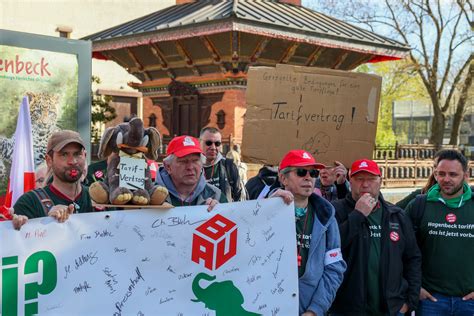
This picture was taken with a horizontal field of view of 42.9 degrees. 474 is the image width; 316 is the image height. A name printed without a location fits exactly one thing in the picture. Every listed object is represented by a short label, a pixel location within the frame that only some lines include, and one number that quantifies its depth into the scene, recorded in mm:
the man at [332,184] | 6109
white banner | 3510
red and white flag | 5012
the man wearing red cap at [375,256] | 4453
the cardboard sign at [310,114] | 5320
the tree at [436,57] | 30500
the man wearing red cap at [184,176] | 4340
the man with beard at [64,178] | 3793
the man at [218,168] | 6641
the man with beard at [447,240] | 4695
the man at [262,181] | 6305
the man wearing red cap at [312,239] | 4203
